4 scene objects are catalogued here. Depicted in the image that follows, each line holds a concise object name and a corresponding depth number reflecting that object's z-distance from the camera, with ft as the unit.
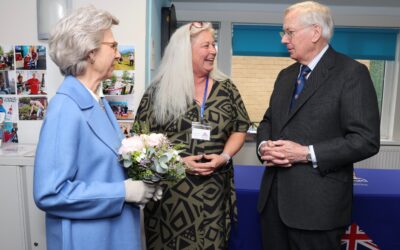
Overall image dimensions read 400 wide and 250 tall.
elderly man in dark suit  4.51
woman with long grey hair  5.84
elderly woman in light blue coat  3.39
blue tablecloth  6.59
